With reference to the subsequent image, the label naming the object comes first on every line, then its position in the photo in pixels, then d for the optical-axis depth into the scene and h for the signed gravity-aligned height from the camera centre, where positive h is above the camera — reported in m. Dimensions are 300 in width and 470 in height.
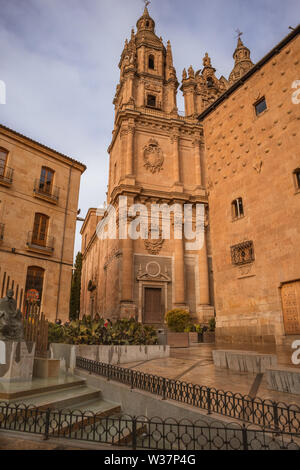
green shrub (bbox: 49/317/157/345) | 10.70 -0.38
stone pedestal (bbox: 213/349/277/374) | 7.09 -0.89
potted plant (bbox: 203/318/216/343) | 20.00 -0.79
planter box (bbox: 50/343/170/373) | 8.88 -0.97
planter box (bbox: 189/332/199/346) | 19.33 -0.90
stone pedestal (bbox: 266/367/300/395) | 5.09 -0.95
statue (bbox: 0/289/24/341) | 7.22 +0.07
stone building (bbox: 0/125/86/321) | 17.36 +6.22
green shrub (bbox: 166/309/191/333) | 20.27 +0.26
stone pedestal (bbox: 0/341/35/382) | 6.86 -0.91
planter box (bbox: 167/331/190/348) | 15.91 -0.86
